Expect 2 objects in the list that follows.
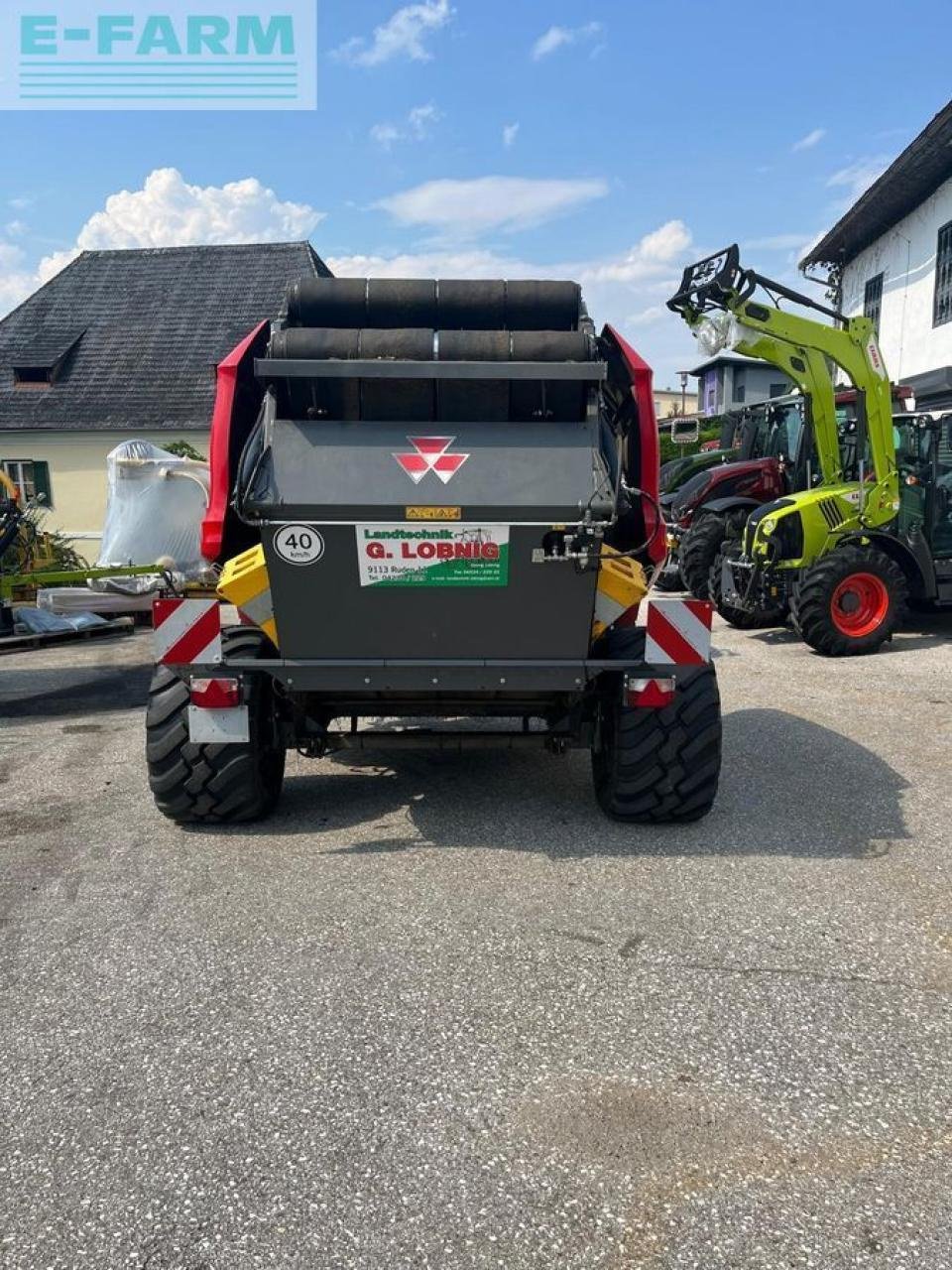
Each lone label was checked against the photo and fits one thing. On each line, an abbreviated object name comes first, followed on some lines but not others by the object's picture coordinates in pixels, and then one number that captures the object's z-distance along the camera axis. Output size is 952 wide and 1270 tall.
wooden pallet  8.66
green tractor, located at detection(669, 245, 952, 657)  9.18
